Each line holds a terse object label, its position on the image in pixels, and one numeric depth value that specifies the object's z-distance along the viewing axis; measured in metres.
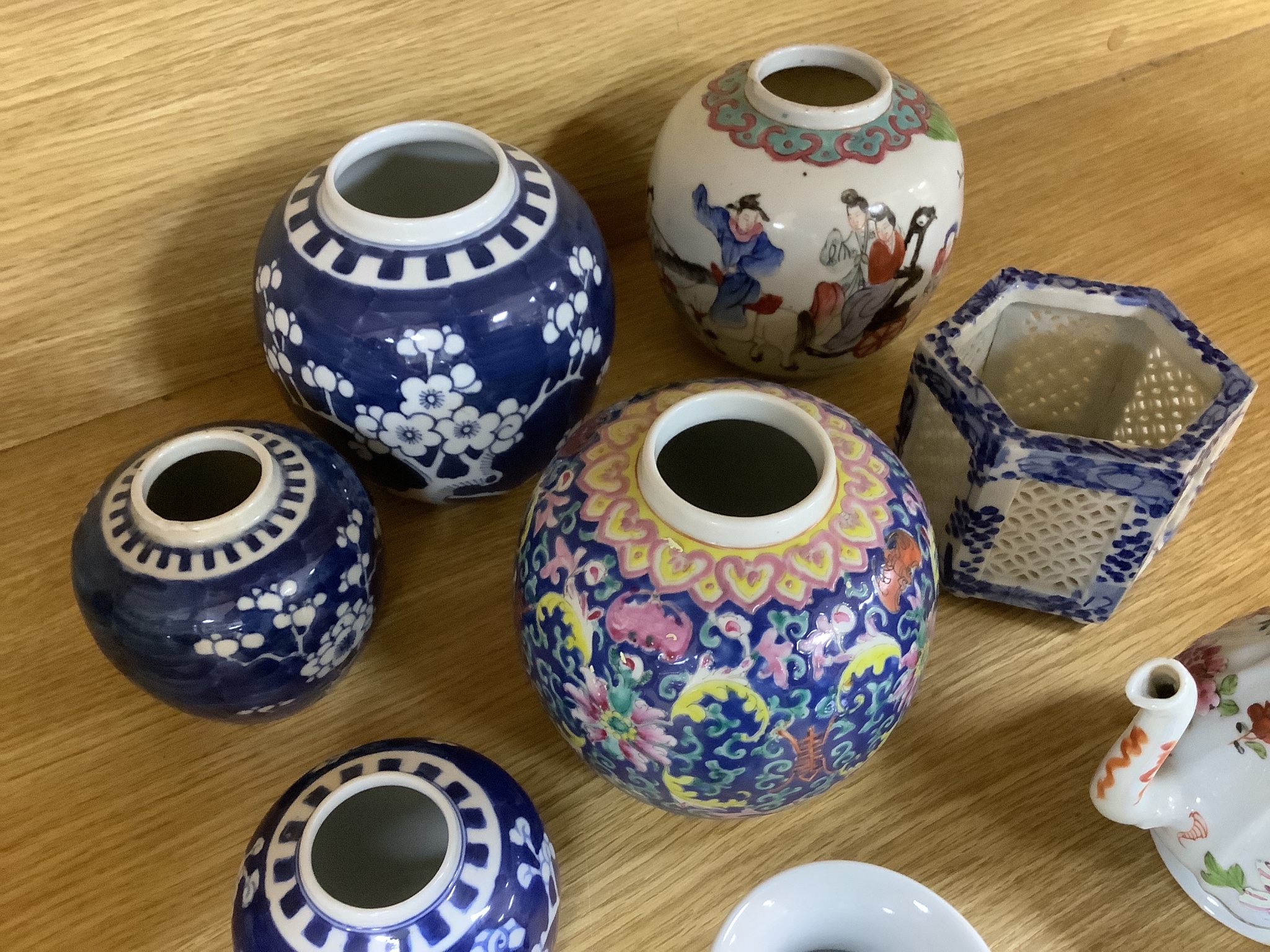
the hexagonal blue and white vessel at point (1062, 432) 0.50
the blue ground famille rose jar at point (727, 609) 0.41
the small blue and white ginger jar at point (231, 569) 0.47
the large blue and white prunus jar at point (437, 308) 0.51
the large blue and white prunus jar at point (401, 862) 0.39
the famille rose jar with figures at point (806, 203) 0.59
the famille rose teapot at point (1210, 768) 0.42
